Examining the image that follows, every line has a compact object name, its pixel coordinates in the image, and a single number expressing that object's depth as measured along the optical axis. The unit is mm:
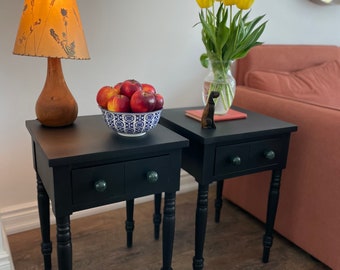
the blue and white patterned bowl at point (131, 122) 1000
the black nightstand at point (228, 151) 1153
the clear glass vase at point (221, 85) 1262
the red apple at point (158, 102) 1033
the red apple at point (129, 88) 1032
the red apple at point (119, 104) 1001
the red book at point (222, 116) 1307
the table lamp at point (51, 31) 952
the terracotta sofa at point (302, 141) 1319
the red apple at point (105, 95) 1047
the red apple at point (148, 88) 1060
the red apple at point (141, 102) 990
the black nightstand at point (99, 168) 917
